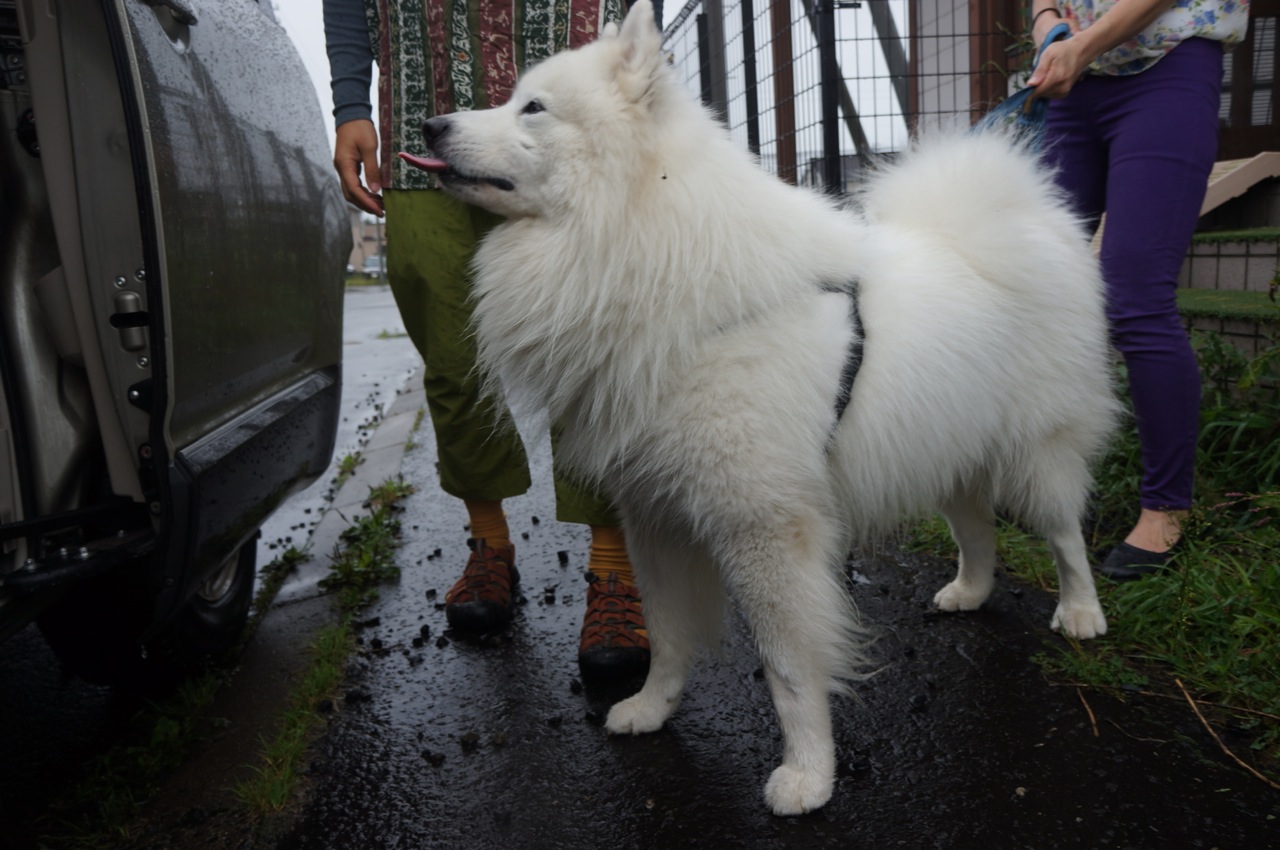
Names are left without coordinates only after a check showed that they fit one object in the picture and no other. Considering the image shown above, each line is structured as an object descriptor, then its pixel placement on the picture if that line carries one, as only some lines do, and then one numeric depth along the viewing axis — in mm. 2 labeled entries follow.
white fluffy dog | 1887
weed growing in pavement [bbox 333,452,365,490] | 4964
